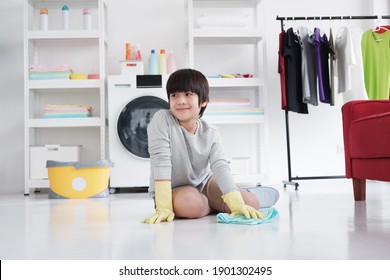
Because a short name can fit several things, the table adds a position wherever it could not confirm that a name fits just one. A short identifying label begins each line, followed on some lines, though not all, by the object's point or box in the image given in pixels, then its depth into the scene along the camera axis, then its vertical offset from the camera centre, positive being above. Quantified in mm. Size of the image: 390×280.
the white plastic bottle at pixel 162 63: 4168 +813
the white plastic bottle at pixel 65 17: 4137 +1215
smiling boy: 2002 -1
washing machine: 3887 +265
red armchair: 2385 +66
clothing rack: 4004 +1151
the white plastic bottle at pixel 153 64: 4137 +799
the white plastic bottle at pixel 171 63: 4199 +817
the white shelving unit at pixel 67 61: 4082 +901
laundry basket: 3469 -126
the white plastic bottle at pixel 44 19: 4141 +1202
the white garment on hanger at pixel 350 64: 4098 +764
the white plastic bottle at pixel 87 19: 4162 +1200
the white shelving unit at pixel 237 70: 4117 +815
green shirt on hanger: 4176 +779
